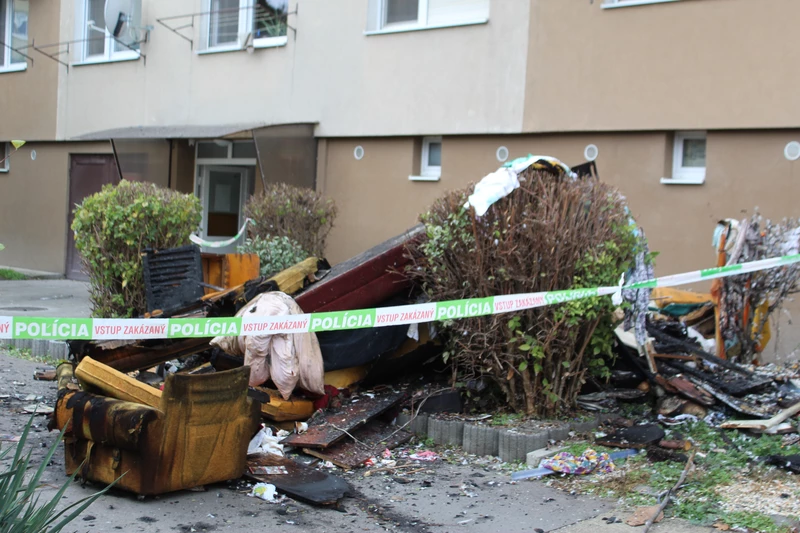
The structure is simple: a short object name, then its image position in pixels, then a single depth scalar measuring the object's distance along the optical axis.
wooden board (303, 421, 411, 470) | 5.98
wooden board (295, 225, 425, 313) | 7.20
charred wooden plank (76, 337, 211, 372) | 6.99
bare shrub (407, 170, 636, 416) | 6.16
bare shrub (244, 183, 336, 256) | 11.78
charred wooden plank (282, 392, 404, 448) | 6.09
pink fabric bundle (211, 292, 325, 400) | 6.52
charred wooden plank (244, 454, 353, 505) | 5.18
